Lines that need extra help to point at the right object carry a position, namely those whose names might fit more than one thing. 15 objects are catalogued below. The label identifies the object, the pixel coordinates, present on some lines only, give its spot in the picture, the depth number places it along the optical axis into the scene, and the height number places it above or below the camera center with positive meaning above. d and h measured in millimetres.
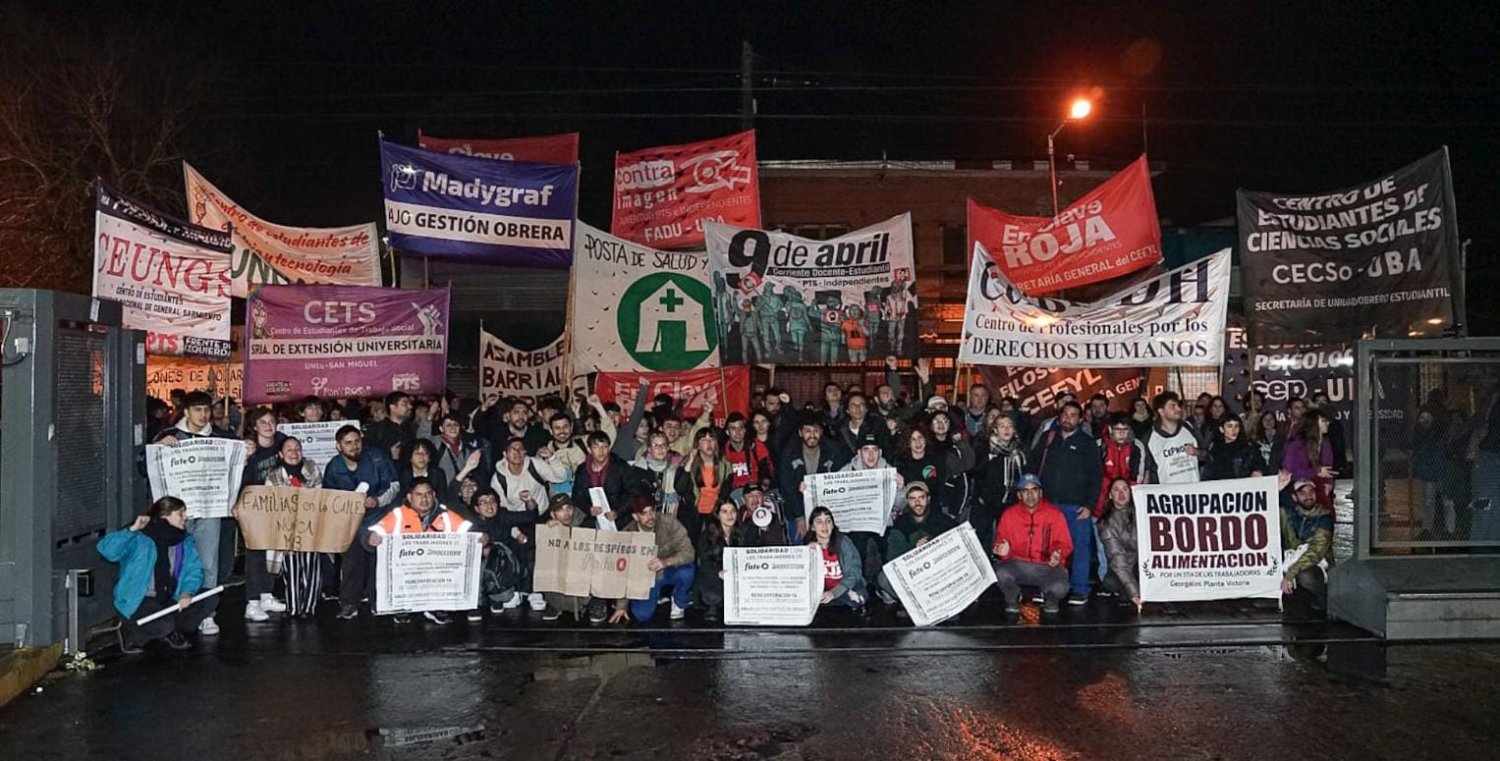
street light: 14605 +3987
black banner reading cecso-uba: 9820 +1316
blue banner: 12273 +2284
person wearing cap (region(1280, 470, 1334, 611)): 9008 -1192
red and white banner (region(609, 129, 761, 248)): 13859 +2753
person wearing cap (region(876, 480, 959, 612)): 8898 -1034
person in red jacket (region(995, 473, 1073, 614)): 8820 -1221
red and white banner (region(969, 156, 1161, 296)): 11602 +1791
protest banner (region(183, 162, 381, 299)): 11867 +1826
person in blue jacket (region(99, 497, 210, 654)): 7547 -1205
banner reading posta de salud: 12133 +1081
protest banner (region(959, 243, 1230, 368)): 10219 +739
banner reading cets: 10344 +608
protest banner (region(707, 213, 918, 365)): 11539 +1161
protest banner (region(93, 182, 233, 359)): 8461 +1076
